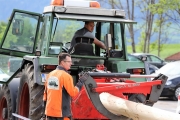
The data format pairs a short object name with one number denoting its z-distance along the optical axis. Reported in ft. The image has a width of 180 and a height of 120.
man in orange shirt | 29.04
